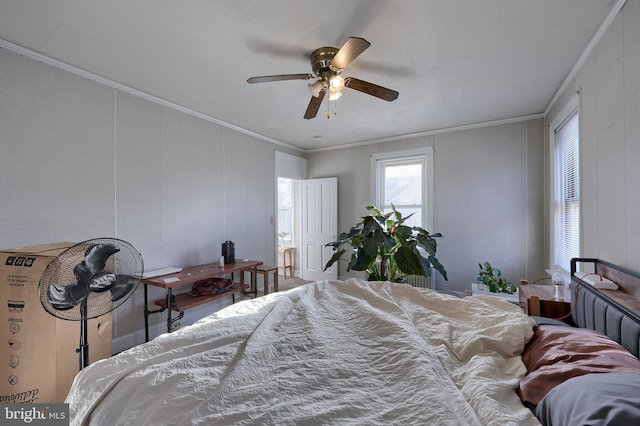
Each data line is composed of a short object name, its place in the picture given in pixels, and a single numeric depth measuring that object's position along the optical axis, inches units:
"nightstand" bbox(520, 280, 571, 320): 73.0
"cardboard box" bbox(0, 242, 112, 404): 64.4
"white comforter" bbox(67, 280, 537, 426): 31.8
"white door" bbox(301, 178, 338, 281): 189.3
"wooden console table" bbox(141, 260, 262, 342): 98.7
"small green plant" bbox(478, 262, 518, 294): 126.0
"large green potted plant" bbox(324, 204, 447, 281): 111.1
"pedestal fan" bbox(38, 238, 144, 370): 53.0
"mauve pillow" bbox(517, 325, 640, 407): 34.4
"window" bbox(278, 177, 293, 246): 227.0
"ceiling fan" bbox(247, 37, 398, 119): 75.6
